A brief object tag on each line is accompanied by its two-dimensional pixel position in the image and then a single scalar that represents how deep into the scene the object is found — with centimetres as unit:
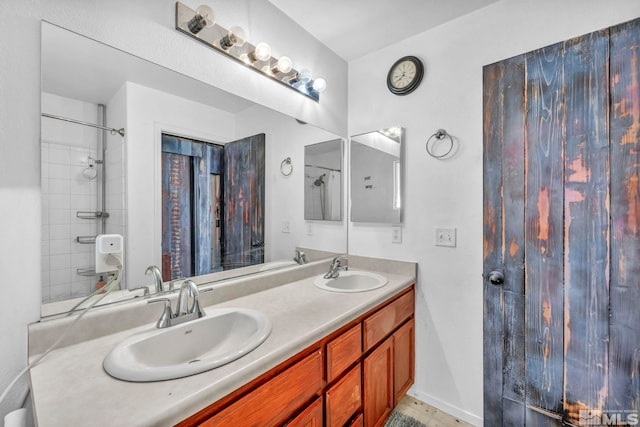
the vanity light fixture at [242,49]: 123
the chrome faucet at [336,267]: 186
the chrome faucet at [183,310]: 105
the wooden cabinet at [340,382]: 83
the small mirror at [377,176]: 191
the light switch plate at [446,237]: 169
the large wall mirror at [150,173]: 95
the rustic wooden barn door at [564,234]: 121
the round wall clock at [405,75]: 181
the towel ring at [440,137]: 170
